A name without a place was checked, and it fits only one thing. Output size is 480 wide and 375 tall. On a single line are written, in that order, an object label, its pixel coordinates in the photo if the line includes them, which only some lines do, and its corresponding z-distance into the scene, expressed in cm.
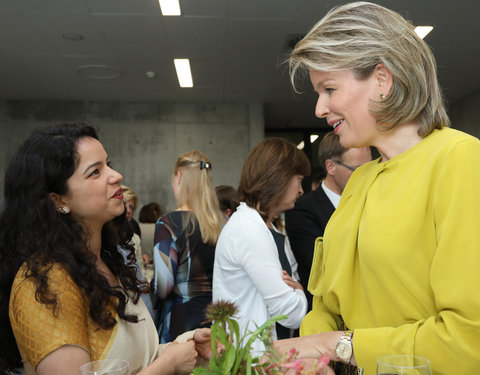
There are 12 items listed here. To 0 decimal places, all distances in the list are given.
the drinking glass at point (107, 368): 88
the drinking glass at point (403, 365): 79
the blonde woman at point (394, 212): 103
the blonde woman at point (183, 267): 293
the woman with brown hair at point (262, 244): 214
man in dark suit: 281
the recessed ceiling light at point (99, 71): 781
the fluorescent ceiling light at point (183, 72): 759
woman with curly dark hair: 137
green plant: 78
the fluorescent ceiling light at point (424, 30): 624
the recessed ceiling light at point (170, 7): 548
